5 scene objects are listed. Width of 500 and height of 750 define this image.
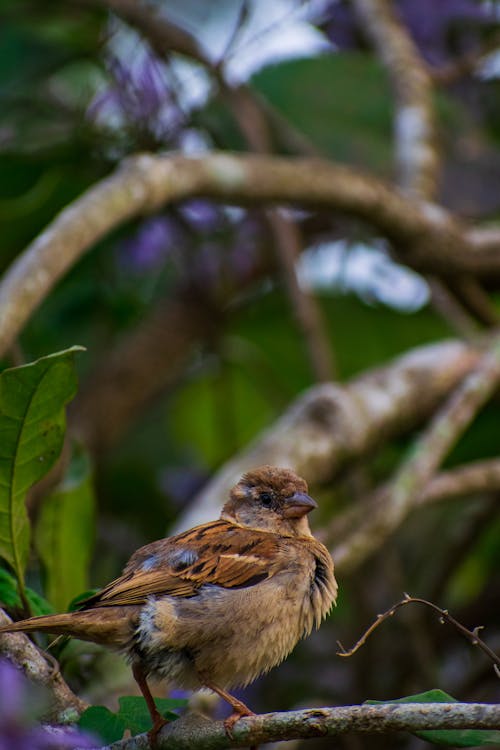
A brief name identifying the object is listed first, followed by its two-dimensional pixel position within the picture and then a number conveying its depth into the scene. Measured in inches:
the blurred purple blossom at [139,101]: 362.9
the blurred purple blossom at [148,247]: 418.9
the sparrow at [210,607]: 159.2
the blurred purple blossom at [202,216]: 406.0
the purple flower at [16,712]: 95.0
